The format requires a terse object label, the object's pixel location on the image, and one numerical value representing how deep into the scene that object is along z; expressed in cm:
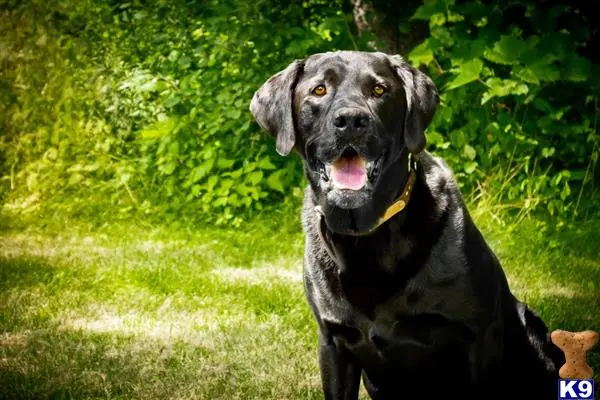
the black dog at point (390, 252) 279
